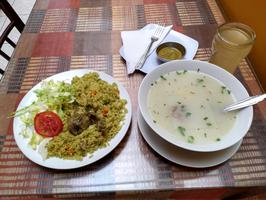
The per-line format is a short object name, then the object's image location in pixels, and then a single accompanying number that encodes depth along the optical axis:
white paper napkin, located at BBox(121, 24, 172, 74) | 1.09
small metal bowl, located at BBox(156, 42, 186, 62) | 1.10
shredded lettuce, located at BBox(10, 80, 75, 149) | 0.83
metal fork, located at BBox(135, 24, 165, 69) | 1.08
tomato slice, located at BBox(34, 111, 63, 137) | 0.83
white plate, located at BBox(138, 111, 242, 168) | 0.77
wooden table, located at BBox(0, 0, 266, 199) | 0.75
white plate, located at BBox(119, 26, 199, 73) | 1.10
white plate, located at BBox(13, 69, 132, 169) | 0.75
